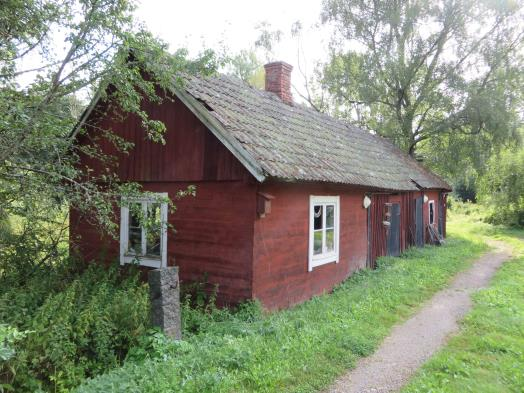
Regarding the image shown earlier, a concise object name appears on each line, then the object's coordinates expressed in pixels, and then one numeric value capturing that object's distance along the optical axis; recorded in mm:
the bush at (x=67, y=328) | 4668
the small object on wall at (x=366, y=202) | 10867
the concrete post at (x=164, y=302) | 5422
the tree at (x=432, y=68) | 20359
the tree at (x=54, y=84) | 5562
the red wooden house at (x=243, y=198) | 6969
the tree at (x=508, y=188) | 25141
